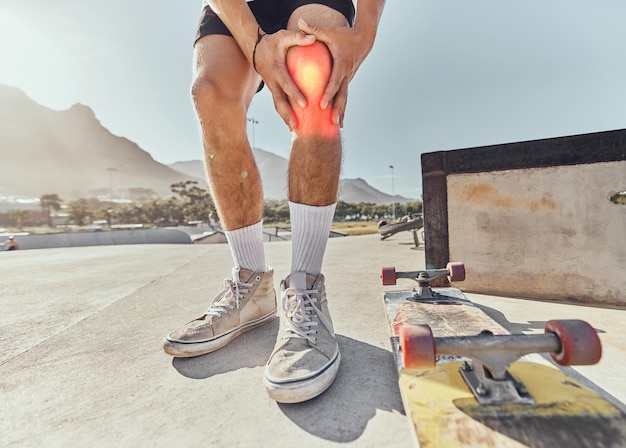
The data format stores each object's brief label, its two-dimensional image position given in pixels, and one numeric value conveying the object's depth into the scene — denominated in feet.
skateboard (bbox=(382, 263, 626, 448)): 1.83
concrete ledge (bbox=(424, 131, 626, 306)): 5.13
